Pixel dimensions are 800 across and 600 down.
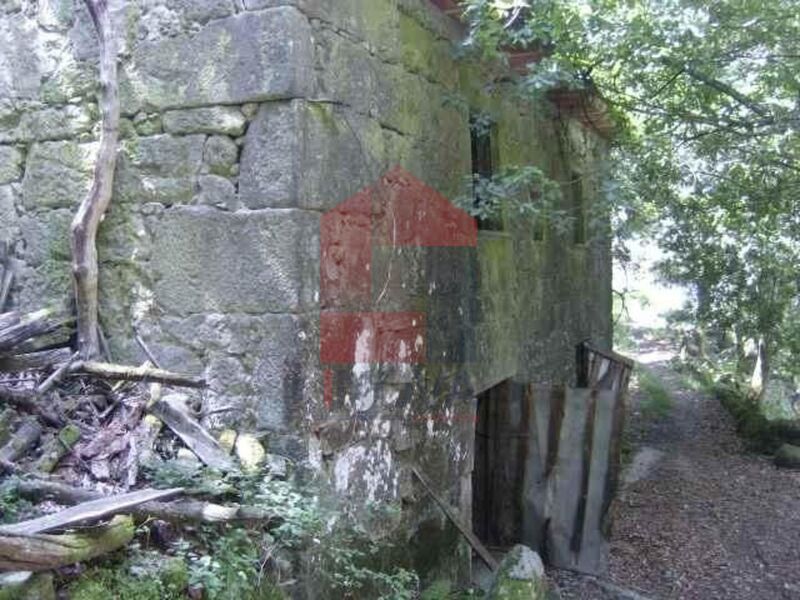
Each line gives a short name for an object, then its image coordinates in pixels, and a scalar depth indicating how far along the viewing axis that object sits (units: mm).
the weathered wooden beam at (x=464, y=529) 4723
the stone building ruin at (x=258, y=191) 3643
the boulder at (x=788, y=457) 9625
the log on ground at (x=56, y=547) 2459
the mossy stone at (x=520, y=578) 4308
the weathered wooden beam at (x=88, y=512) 2631
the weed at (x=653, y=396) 13045
